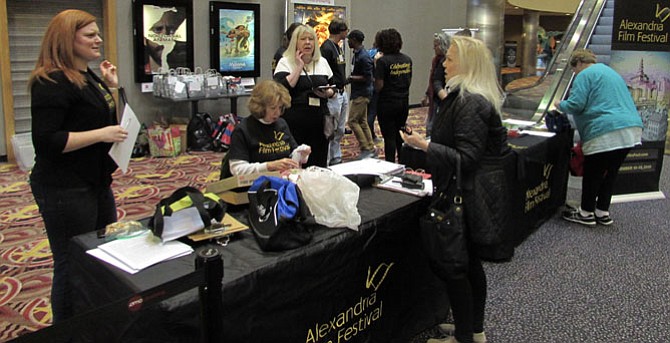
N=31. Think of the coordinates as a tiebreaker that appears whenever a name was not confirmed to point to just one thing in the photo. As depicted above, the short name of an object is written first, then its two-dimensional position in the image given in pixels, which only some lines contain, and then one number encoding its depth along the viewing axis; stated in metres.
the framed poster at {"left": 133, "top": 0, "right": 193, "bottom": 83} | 7.20
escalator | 6.88
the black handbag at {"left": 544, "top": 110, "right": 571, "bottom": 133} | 4.82
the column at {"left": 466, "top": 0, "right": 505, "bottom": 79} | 12.50
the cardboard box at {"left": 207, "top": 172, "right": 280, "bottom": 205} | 2.32
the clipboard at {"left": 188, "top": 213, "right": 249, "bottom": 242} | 1.98
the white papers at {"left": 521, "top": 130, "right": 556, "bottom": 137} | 4.70
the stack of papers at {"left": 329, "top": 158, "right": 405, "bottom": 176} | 3.08
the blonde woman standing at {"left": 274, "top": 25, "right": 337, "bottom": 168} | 4.17
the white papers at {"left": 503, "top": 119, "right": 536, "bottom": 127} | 5.38
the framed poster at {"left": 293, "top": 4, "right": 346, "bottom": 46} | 8.86
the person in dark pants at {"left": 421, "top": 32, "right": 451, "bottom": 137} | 6.41
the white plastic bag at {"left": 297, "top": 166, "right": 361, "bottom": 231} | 2.26
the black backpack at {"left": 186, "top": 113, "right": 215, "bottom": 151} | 7.44
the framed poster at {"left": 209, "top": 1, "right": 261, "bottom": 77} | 7.95
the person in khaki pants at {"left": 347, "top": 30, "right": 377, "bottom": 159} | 6.57
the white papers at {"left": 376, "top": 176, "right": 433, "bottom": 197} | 2.81
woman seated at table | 2.86
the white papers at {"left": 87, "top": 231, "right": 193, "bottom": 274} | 1.81
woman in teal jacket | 4.43
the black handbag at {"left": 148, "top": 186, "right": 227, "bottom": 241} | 1.89
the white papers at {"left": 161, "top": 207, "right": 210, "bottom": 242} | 1.91
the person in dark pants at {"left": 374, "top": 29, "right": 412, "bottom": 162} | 5.82
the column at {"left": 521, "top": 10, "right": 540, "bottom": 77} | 17.34
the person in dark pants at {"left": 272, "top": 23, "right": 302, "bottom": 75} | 4.70
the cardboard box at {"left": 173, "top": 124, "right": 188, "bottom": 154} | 7.31
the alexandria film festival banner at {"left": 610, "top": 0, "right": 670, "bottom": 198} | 5.45
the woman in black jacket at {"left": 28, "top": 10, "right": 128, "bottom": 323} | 2.19
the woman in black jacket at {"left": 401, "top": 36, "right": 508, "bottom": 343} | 2.45
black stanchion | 1.56
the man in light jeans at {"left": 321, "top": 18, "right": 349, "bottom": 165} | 5.38
